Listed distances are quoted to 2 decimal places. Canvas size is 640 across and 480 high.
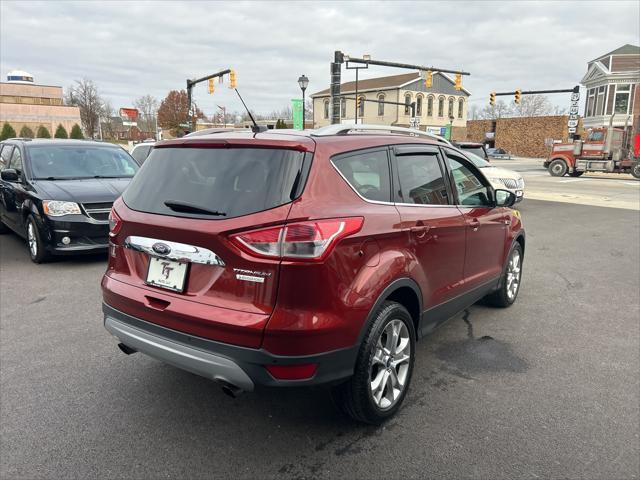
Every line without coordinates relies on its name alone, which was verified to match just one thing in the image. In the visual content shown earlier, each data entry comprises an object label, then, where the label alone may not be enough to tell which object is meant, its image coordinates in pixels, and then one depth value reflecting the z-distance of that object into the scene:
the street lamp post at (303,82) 26.33
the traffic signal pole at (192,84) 26.41
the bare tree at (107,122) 85.97
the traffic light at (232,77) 24.00
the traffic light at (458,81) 30.44
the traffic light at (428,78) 29.11
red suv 2.47
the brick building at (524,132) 56.12
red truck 27.23
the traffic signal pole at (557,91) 31.61
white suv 12.35
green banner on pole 31.86
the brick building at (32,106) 64.94
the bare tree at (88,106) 71.62
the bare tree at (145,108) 95.69
